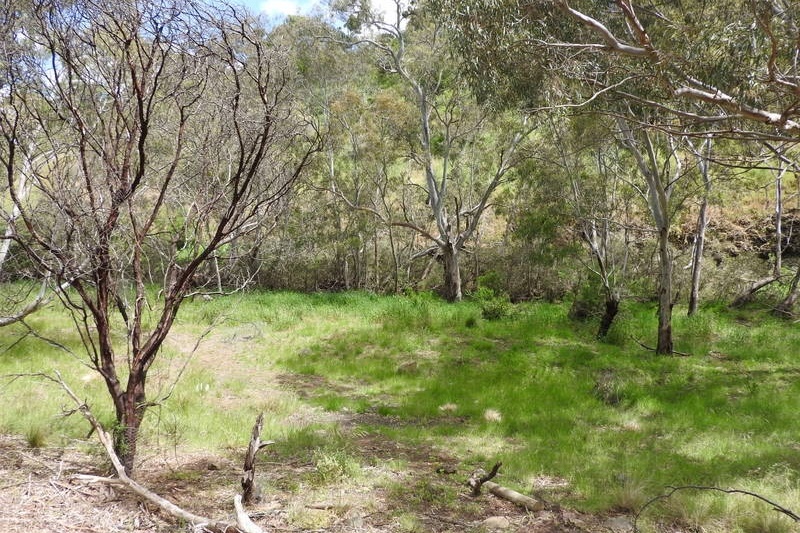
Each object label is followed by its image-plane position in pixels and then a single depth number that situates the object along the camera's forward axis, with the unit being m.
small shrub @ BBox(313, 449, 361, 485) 4.92
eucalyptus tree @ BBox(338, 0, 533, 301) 16.28
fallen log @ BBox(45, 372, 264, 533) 3.39
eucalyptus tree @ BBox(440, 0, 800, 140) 5.33
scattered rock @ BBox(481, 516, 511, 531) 4.25
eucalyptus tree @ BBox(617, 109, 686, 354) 10.44
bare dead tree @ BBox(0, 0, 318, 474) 3.92
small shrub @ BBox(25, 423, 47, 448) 5.32
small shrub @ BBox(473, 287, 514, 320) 13.94
